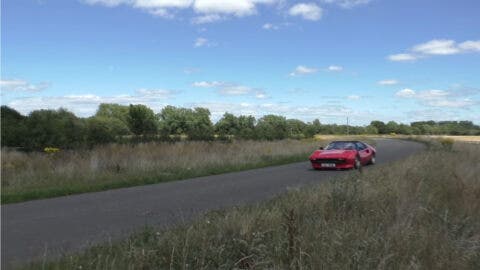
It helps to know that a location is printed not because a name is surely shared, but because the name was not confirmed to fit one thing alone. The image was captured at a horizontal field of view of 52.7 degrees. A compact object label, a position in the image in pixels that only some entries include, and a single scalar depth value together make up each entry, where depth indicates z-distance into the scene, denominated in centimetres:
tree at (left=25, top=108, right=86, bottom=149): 2823
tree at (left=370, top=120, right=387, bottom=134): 16975
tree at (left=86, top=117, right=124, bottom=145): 3019
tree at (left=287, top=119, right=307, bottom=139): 11519
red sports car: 1997
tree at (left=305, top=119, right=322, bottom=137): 13015
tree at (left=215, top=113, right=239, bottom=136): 10546
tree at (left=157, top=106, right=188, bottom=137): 11454
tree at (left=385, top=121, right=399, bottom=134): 16975
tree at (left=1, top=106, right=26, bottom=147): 2766
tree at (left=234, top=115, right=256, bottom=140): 10619
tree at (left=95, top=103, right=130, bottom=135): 11090
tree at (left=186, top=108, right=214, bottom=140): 11606
